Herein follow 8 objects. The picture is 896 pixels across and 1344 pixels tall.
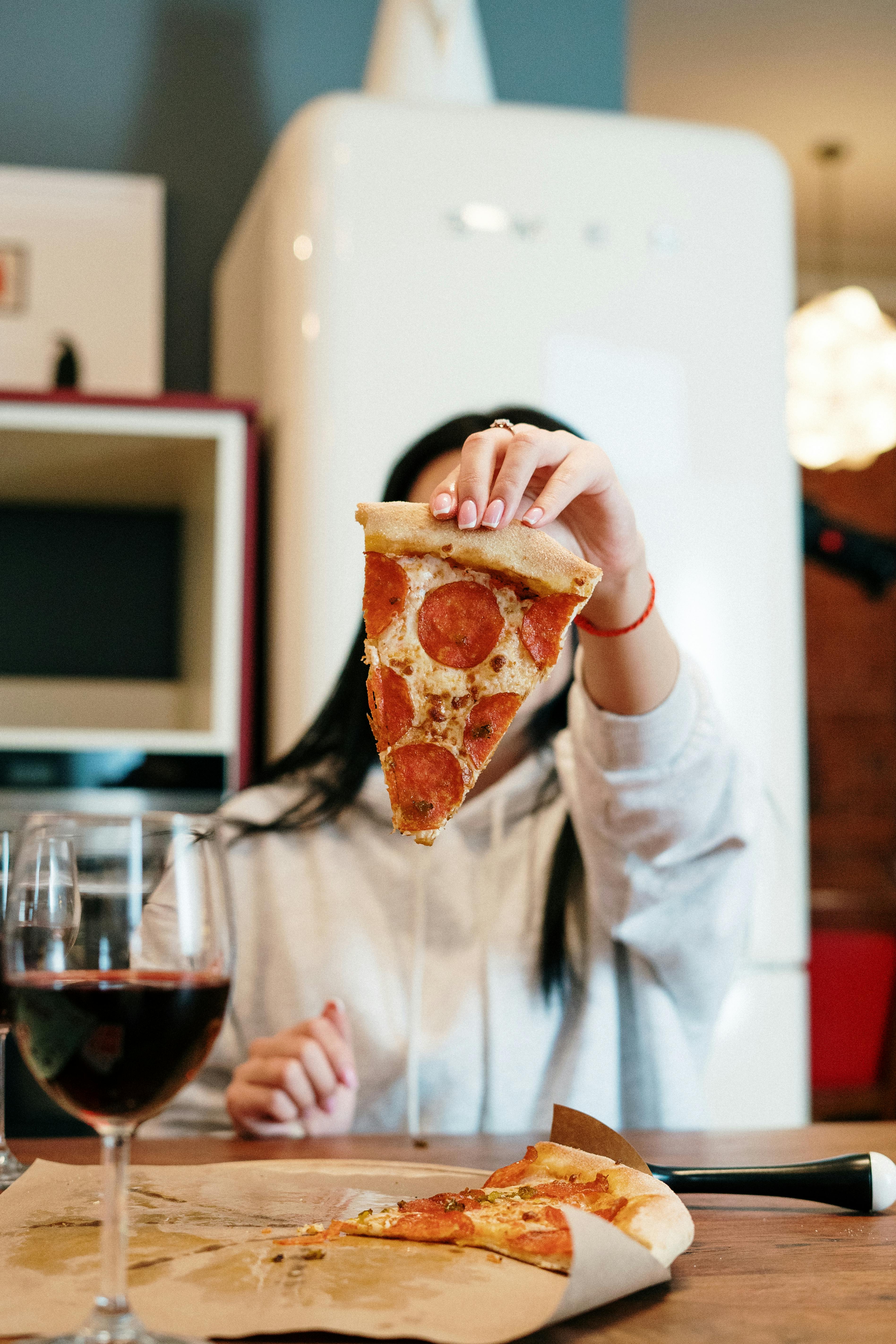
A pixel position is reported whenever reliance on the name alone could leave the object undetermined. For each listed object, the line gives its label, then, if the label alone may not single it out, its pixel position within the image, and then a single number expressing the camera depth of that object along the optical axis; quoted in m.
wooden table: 0.56
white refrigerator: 1.92
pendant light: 3.67
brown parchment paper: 0.54
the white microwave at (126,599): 1.91
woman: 1.09
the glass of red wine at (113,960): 0.50
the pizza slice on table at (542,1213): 0.61
